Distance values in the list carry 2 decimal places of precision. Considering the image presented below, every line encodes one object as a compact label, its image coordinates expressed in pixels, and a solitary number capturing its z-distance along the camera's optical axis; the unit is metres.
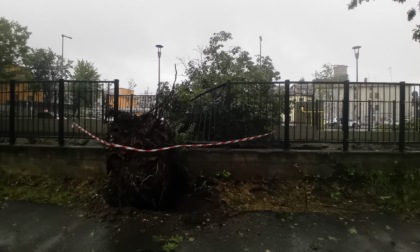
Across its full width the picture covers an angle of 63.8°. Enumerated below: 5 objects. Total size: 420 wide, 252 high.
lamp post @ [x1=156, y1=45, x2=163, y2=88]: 24.02
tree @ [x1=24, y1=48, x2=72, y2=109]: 39.66
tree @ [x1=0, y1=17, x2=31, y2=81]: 28.25
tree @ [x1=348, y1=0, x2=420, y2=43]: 7.47
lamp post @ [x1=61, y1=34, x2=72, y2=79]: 38.37
